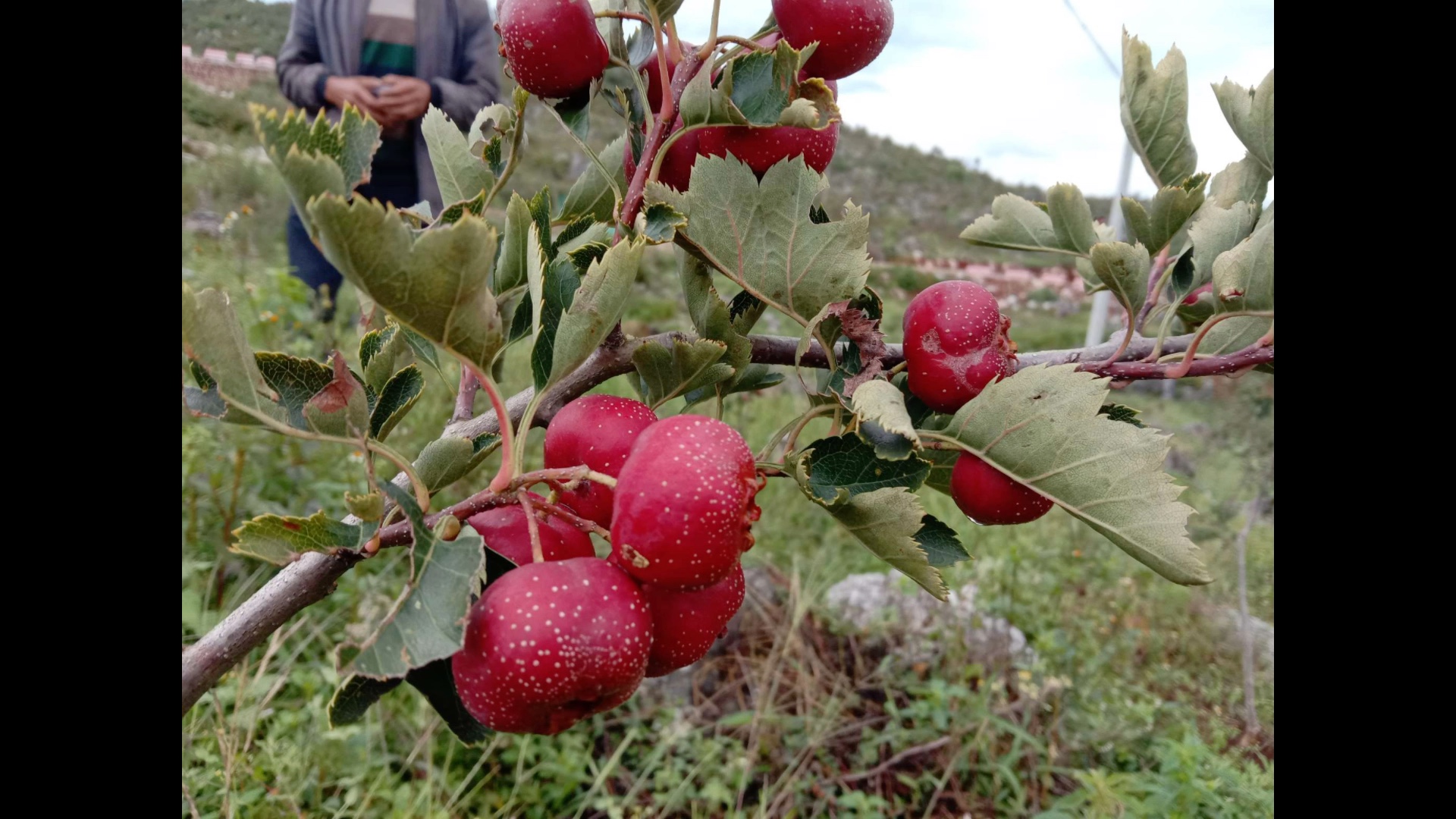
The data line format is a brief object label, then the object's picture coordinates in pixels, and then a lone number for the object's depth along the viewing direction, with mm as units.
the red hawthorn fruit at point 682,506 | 131
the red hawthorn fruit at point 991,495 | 170
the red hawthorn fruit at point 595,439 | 157
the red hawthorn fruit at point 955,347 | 170
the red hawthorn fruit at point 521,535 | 150
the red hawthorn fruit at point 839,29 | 162
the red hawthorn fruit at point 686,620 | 148
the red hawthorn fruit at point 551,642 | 128
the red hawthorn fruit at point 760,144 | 165
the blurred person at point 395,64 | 1800
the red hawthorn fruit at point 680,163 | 171
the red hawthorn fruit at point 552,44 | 163
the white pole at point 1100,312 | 3069
